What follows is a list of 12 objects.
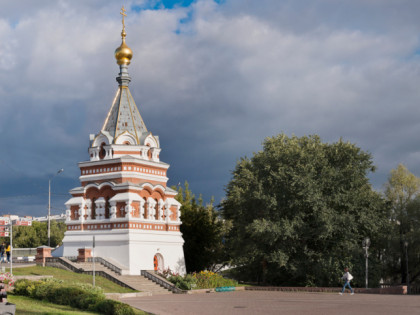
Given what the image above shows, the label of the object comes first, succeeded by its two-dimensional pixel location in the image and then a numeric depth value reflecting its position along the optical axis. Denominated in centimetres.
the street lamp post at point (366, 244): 2924
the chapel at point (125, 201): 3269
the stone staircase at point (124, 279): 2858
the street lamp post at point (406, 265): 3342
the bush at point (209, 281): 3166
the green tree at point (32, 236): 7075
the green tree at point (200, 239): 3928
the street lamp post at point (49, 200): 4741
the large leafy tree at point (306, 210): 3155
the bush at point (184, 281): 3033
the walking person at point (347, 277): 2641
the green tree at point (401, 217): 3534
